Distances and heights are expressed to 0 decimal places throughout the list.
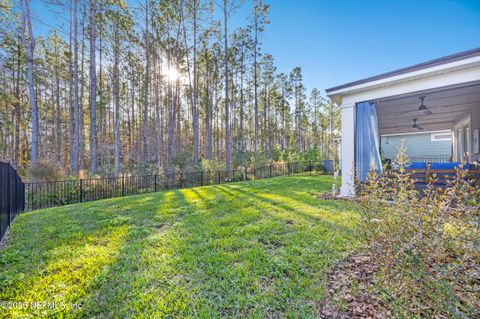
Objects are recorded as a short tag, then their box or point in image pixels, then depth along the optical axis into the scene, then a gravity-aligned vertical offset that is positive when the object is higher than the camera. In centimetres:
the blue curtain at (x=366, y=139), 514 +47
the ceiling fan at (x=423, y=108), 539 +134
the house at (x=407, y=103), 407 +159
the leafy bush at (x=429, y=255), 137 -77
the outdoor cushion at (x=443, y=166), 486 -24
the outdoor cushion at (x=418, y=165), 524 -23
